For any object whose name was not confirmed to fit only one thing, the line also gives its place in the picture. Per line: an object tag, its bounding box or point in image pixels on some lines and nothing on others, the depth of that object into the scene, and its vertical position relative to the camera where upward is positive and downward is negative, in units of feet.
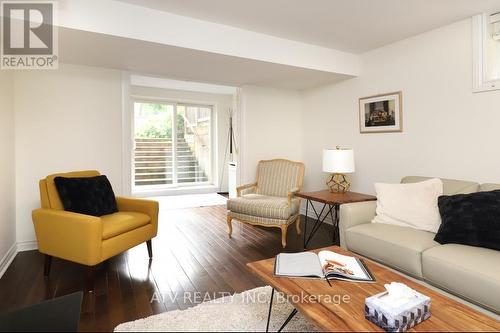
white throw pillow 7.22 -1.07
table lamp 10.00 +0.15
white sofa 5.00 -1.86
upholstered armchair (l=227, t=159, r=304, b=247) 10.09 -1.28
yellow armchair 6.73 -1.64
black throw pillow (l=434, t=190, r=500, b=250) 5.85 -1.22
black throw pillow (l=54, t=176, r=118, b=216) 7.69 -0.78
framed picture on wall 10.18 +1.94
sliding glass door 19.85 +1.58
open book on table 4.74 -1.78
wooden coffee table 3.56 -1.97
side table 9.00 -1.08
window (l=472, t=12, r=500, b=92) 7.86 +3.12
